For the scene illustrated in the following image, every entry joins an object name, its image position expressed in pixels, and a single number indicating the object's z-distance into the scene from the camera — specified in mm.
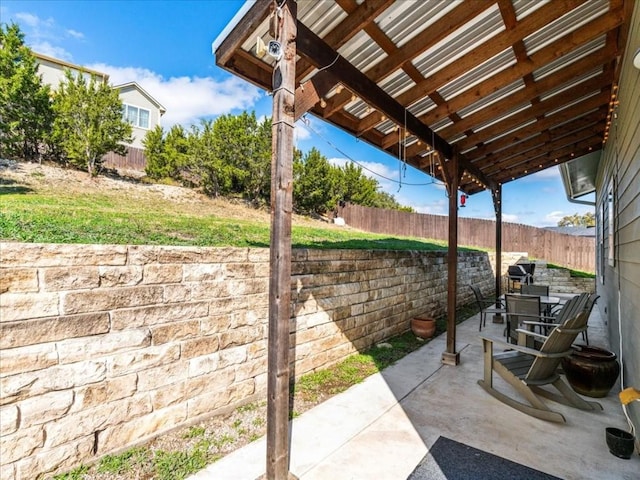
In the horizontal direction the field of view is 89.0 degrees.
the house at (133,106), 14066
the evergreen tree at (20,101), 8570
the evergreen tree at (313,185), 13877
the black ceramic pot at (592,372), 3213
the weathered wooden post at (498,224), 7078
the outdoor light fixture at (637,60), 2050
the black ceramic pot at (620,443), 2316
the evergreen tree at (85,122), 9391
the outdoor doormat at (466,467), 2156
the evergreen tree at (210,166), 11789
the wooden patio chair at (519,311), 4648
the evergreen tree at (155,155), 12234
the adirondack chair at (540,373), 2910
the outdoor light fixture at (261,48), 1842
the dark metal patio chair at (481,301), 6185
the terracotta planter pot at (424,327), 5332
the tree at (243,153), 12078
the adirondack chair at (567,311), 3854
